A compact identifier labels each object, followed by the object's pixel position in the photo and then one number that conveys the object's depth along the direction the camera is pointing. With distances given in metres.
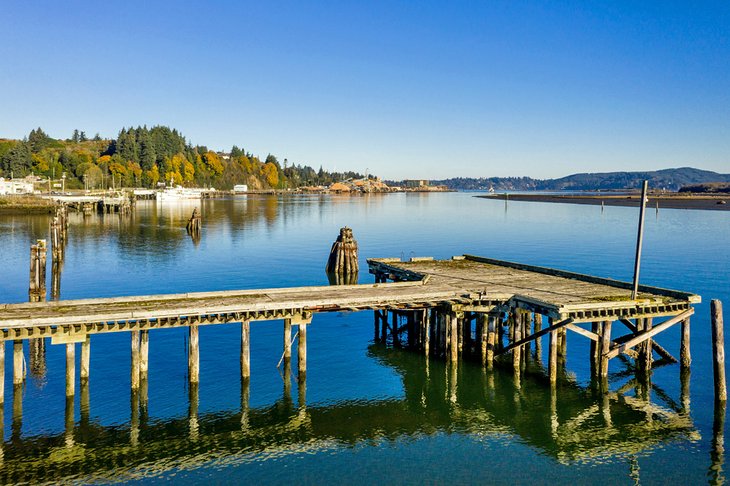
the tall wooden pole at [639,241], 29.47
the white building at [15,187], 168.10
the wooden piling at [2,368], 24.02
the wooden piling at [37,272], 38.28
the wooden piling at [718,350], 26.64
